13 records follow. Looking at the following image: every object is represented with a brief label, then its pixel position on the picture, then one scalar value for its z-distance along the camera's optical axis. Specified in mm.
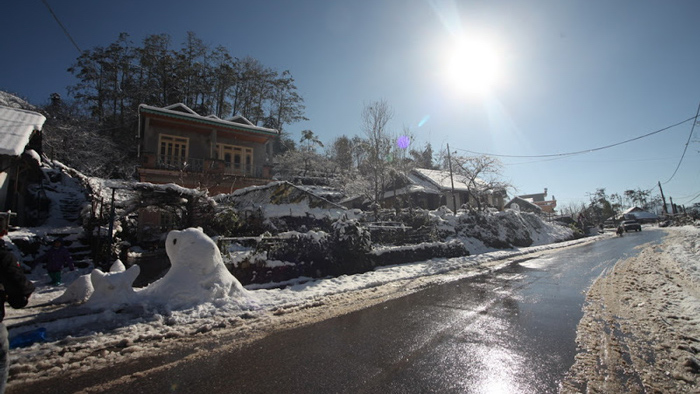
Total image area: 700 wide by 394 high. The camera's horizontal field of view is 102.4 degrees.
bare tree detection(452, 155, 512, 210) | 26266
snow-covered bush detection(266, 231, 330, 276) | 8633
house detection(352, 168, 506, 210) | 30062
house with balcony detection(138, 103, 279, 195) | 17422
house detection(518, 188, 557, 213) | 67900
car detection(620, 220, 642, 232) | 33222
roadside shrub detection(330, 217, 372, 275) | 9719
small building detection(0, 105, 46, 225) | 9586
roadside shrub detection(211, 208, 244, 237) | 9984
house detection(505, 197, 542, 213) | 46438
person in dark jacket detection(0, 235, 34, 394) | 2393
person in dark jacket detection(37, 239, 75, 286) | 8094
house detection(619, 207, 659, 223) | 57531
